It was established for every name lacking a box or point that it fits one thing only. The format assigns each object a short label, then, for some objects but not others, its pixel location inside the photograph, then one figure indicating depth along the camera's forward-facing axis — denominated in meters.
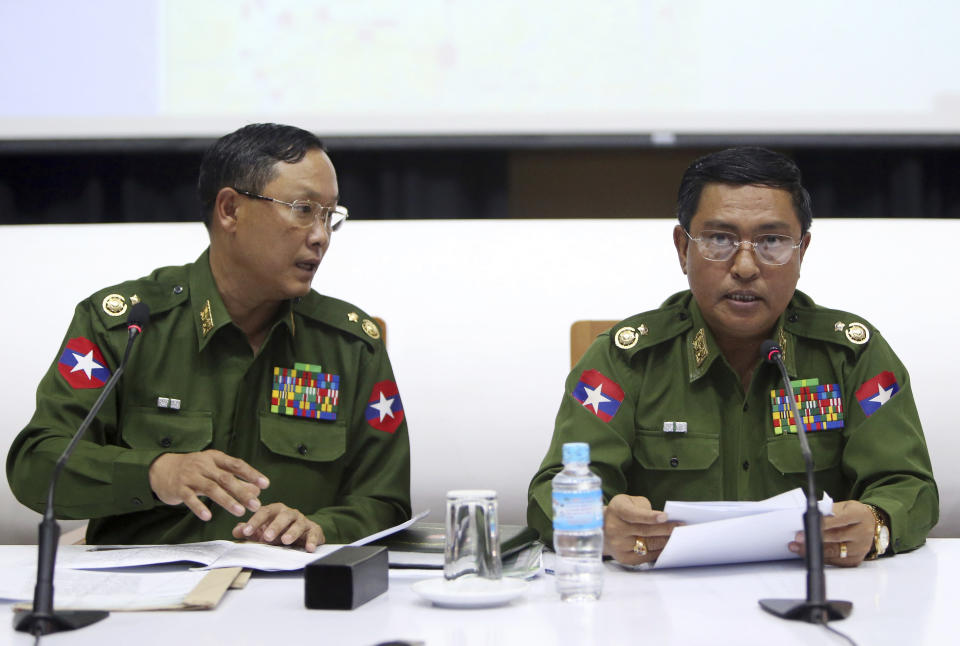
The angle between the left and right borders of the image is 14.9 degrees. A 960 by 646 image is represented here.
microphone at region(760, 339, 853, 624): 4.30
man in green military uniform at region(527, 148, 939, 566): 4.93
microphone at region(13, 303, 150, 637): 4.28
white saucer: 4.34
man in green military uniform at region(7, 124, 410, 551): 5.00
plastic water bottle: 4.40
